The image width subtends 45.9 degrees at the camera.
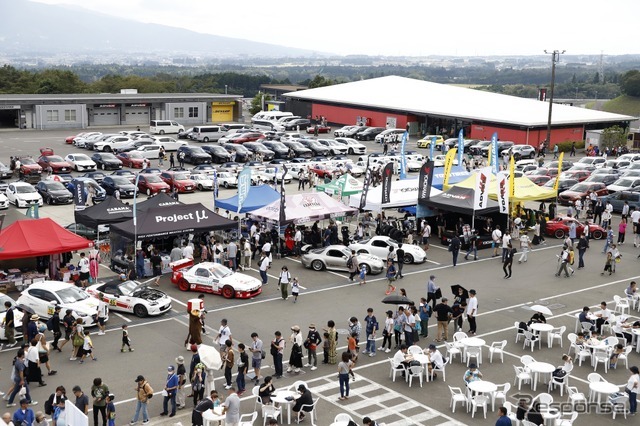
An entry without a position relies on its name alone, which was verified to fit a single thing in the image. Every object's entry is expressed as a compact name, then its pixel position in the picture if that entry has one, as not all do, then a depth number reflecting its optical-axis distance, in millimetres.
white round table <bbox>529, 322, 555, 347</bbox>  21109
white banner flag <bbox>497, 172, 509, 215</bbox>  32906
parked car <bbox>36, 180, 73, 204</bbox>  40719
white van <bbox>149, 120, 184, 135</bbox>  70188
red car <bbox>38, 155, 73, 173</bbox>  49406
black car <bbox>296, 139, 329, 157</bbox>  61300
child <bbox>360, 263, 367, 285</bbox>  27562
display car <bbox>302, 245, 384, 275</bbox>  29109
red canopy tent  25453
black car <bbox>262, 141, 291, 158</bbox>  58281
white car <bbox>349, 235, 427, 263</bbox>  30562
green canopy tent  37438
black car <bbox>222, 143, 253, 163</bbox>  56281
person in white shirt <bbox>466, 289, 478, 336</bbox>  22061
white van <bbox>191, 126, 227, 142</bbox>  66938
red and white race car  25656
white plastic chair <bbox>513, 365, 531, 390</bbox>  18405
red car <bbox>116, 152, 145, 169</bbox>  53094
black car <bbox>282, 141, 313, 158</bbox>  59588
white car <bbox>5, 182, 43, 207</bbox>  39438
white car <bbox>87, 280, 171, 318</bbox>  23641
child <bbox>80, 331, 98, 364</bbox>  19969
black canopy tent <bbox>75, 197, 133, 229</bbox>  29834
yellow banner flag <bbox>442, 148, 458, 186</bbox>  37562
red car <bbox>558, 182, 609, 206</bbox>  43719
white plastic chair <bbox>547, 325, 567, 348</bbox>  21594
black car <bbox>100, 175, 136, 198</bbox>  42031
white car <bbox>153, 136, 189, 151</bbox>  59856
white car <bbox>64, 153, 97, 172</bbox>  50781
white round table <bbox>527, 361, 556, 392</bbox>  18219
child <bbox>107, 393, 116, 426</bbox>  15359
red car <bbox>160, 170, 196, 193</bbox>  44781
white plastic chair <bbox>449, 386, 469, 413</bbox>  17078
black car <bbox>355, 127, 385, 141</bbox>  73750
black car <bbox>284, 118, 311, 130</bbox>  79975
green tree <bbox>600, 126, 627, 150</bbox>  66938
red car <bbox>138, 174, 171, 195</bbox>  42844
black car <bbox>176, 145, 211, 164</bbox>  54312
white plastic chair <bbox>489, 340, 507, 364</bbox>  20312
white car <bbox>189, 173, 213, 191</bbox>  45844
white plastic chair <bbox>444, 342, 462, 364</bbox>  20094
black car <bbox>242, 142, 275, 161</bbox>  57125
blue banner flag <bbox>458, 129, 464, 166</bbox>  43125
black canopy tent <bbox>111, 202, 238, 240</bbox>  28156
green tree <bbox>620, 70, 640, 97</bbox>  134000
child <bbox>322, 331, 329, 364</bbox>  19672
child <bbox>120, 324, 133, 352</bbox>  20484
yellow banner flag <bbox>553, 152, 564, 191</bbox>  37906
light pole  64375
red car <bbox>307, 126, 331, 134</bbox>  78688
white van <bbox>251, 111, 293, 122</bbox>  83562
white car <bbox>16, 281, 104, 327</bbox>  22422
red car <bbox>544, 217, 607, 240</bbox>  36156
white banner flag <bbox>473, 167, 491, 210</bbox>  32719
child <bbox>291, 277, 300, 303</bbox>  25172
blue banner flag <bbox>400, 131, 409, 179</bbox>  40906
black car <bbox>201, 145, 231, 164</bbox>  55312
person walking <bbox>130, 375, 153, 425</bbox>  15820
